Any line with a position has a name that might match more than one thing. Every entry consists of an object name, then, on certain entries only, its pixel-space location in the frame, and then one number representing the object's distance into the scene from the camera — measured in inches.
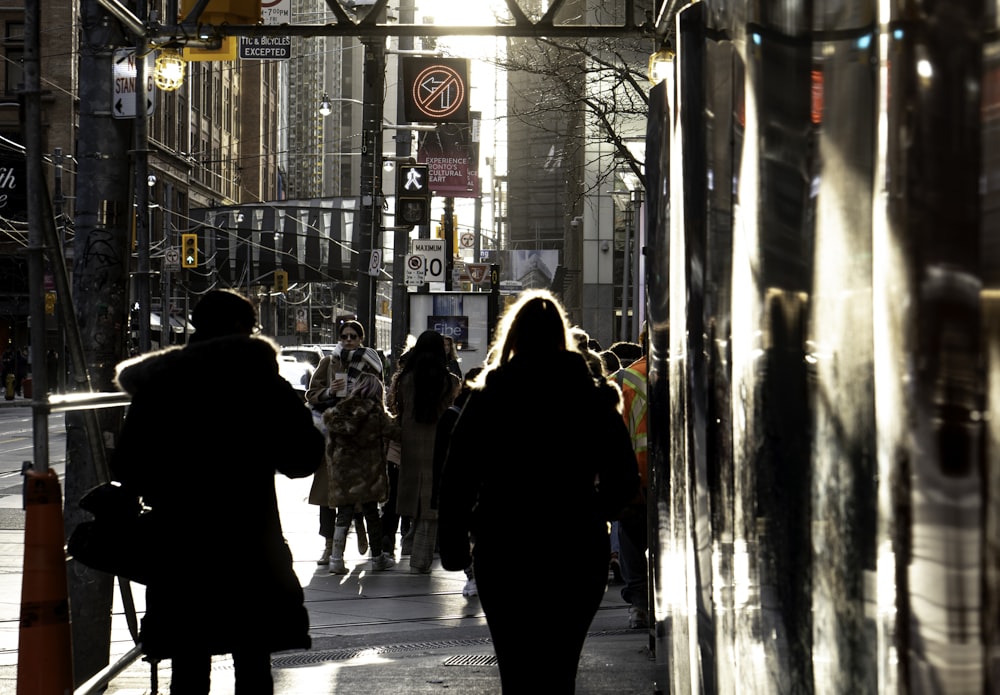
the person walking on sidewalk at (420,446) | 448.8
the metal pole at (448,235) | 1100.5
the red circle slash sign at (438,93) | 843.4
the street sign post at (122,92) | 303.3
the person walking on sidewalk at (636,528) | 335.6
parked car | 1481.3
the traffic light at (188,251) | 1728.6
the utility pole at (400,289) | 930.7
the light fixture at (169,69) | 386.9
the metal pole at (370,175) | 821.2
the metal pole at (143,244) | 694.3
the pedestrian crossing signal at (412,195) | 880.3
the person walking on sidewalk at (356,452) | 450.3
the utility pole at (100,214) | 300.7
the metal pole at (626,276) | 1360.5
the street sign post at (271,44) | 785.6
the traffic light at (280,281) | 2148.1
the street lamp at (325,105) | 1635.2
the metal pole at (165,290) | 1565.0
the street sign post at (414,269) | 987.3
